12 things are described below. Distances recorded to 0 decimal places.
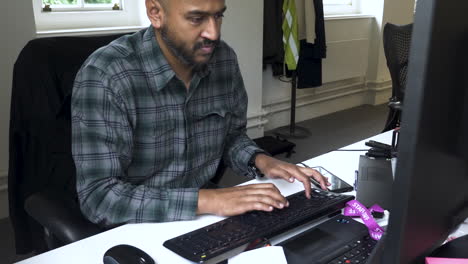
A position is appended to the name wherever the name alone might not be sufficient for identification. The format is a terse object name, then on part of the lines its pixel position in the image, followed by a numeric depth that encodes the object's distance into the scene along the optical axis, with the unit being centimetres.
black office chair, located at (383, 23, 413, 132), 199
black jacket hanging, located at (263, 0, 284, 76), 329
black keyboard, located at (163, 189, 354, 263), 78
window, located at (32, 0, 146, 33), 241
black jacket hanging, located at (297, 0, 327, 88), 355
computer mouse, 71
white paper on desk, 77
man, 94
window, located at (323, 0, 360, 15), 422
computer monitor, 42
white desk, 79
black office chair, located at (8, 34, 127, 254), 112
